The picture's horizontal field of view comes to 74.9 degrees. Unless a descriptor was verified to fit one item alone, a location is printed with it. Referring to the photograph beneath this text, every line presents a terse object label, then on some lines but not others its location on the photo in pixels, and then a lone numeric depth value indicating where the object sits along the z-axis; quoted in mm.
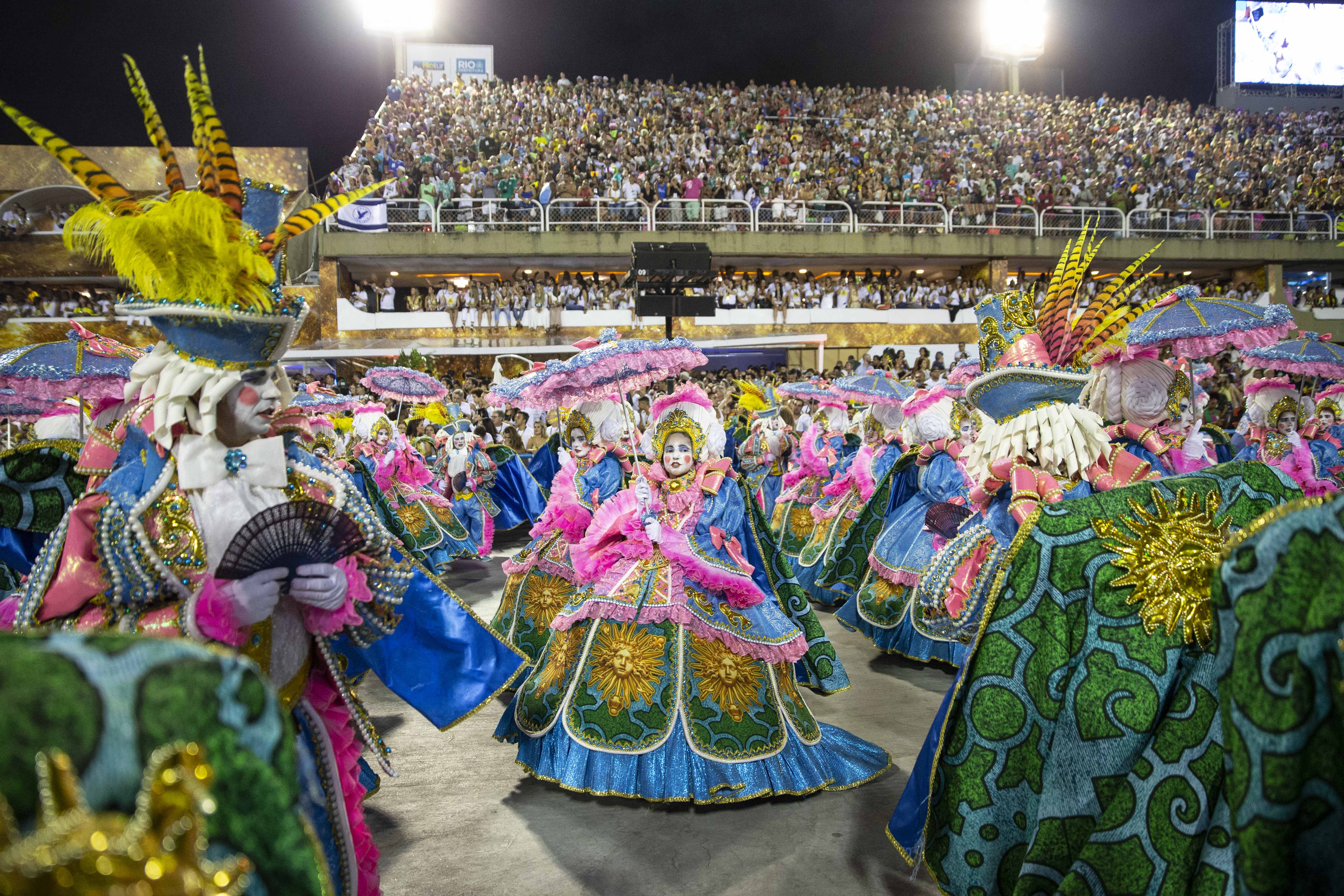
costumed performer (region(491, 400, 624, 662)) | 5090
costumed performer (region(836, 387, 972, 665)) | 6137
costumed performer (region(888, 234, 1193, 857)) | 2891
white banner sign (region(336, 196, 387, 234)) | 18859
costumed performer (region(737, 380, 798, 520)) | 10070
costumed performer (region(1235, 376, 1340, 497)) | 7637
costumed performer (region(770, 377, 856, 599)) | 8859
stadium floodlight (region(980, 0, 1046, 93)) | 30359
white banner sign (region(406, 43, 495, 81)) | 28969
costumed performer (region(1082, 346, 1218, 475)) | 3812
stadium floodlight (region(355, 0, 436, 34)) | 28859
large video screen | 29438
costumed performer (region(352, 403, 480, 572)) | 9492
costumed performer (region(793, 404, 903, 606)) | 7816
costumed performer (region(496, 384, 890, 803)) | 3992
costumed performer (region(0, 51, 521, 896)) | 2111
